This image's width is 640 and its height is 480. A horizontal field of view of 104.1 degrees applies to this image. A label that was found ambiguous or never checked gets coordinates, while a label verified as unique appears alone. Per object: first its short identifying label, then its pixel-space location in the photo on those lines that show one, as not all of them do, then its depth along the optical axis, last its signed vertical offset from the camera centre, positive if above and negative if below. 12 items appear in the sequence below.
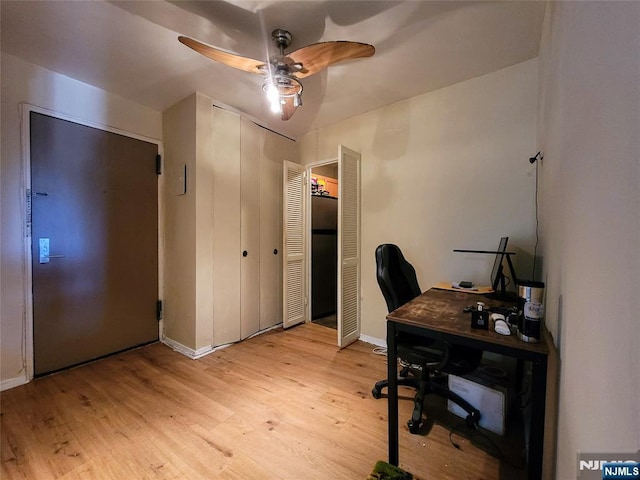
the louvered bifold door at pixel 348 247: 2.61 -0.12
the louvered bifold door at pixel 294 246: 3.17 -0.14
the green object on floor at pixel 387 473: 1.17 -1.13
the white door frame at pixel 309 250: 3.45 -0.21
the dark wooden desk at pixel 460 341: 0.95 -0.45
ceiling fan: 1.44 +1.10
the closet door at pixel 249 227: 2.87 +0.09
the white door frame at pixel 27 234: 1.98 +0.00
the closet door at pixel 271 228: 3.12 +0.09
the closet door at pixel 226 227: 2.60 +0.08
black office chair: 1.42 -0.70
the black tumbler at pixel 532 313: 0.99 -0.31
